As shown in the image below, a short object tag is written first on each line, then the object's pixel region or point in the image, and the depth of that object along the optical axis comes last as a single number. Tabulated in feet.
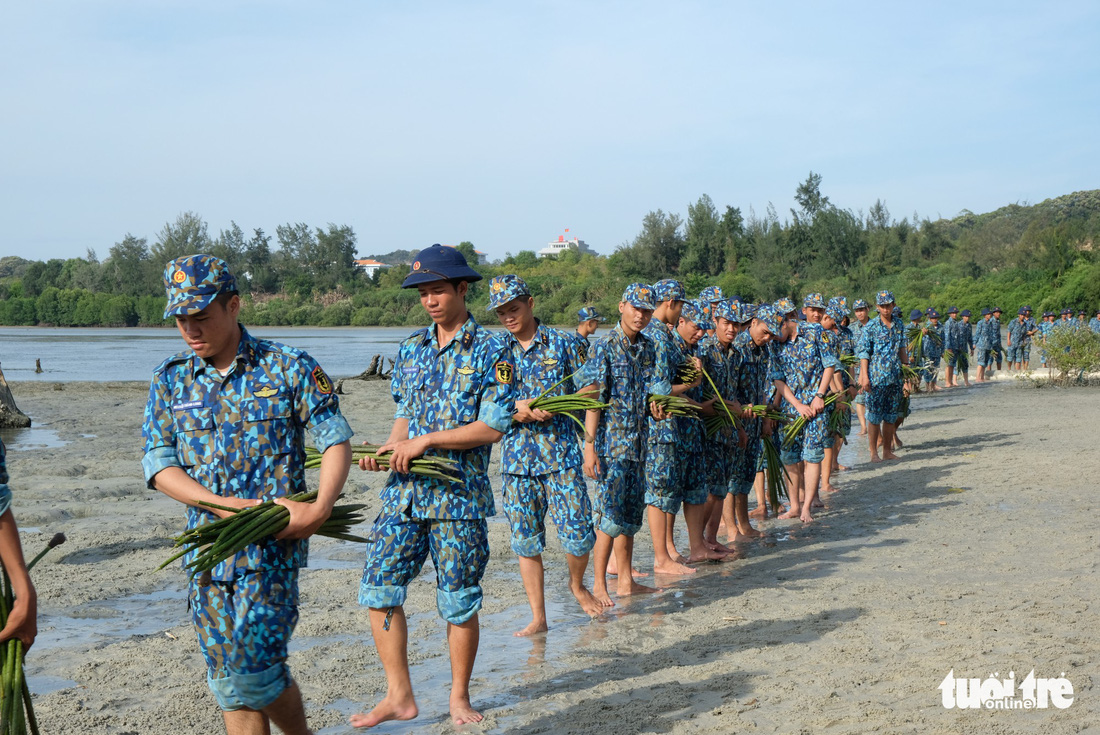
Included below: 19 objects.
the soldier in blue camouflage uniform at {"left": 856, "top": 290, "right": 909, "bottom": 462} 42.09
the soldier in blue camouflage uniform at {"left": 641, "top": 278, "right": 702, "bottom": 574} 23.67
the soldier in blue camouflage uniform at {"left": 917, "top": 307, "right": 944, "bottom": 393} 76.23
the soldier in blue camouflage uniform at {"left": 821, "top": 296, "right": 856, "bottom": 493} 35.76
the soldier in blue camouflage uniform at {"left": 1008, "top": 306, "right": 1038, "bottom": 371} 93.09
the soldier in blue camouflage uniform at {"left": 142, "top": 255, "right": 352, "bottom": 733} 11.27
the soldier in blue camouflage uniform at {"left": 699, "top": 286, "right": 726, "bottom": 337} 28.99
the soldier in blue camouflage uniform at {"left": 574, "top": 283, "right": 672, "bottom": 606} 22.26
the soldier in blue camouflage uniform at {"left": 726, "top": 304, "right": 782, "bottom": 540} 28.63
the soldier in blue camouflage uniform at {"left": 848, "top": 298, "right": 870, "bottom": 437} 52.32
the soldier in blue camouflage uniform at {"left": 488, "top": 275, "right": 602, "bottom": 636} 19.69
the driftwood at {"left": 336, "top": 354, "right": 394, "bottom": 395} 104.32
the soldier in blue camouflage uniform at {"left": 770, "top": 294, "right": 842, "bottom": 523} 32.81
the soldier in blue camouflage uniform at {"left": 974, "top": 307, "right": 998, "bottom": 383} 89.71
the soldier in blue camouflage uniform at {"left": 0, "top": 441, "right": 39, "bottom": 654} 11.02
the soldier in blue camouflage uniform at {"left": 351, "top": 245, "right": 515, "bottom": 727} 14.74
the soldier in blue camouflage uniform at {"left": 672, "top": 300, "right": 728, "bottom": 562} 25.09
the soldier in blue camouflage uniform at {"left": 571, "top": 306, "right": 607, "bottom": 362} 35.45
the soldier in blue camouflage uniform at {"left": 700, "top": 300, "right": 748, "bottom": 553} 26.73
